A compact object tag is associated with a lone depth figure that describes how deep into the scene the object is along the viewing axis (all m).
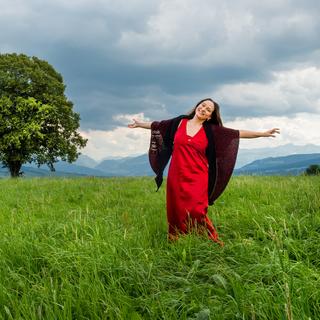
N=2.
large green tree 36.75
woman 6.98
